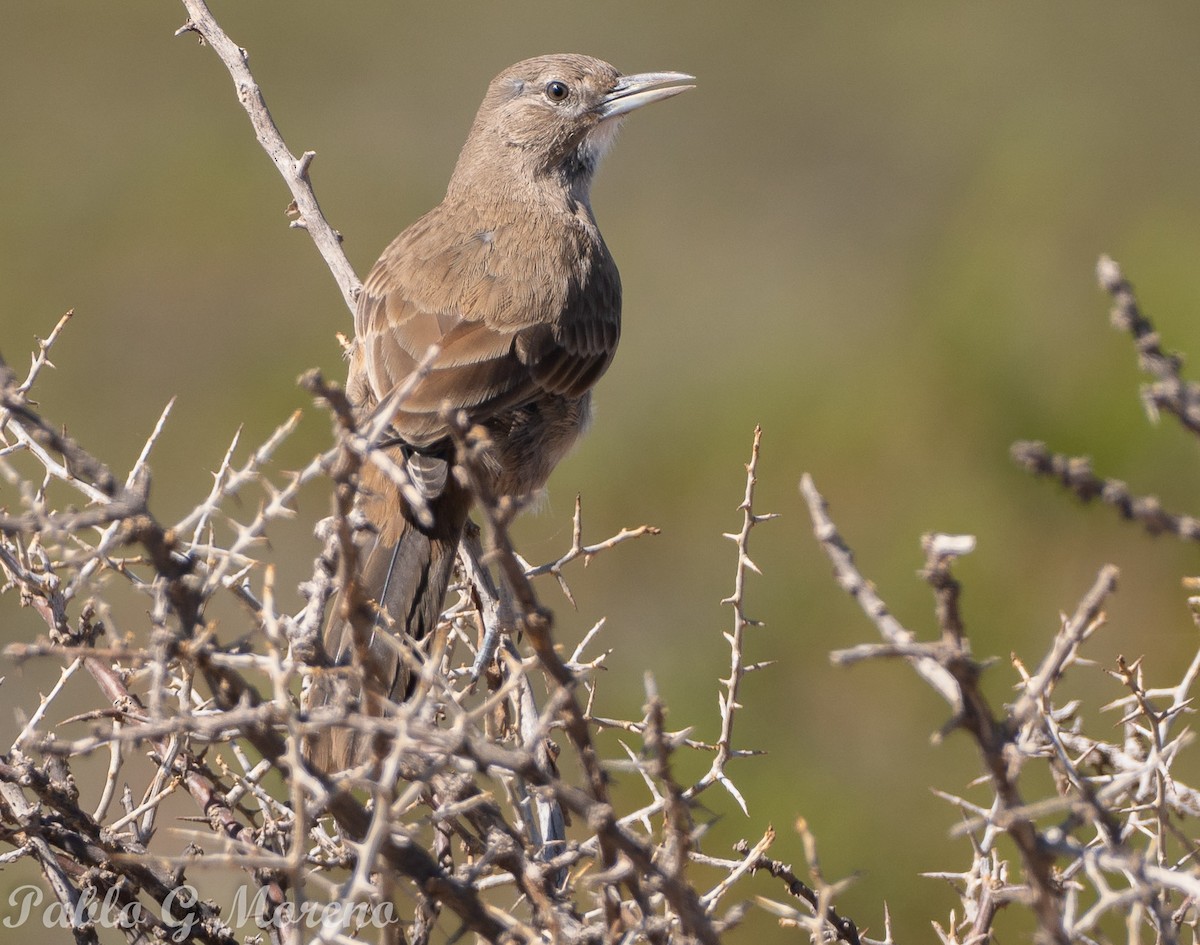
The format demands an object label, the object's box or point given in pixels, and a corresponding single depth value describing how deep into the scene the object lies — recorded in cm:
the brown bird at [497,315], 618
